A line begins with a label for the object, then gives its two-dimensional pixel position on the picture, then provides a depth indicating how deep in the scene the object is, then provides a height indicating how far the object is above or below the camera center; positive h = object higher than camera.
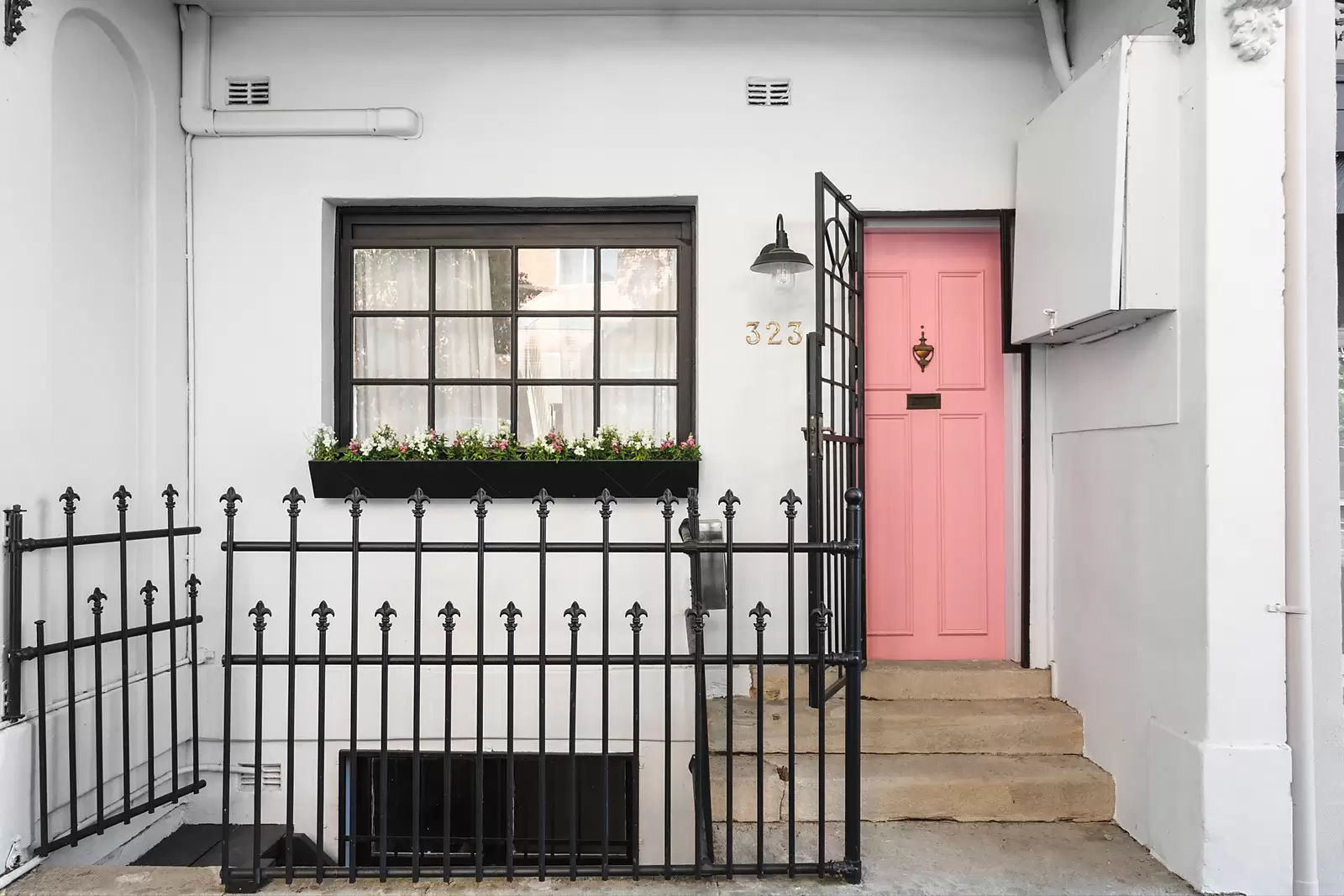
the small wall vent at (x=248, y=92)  3.79 +1.81
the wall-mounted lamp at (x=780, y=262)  3.51 +0.90
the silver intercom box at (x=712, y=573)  3.31 -0.51
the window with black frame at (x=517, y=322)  3.96 +0.70
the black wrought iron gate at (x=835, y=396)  3.11 +0.27
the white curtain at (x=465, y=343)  3.99 +0.59
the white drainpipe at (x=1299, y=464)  2.61 -0.03
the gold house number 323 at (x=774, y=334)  3.76 +0.60
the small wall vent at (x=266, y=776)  3.73 -1.56
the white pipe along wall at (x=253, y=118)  3.72 +1.64
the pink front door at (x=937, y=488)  3.88 -0.16
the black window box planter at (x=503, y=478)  3.67 -0.10
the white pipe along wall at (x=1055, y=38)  3.58 +1.95
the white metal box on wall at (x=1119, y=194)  2.80 +1.00
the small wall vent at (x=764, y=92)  3.76 +1.78
